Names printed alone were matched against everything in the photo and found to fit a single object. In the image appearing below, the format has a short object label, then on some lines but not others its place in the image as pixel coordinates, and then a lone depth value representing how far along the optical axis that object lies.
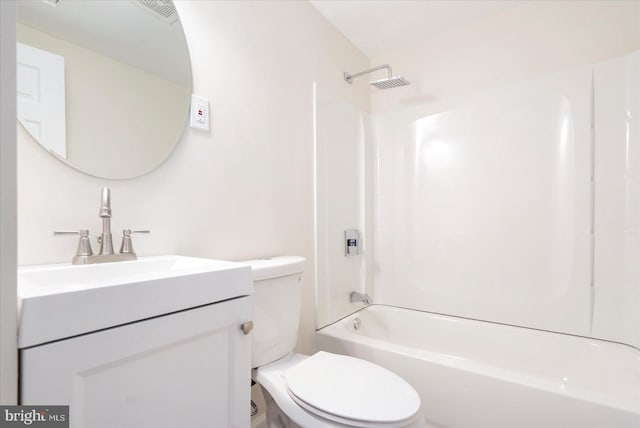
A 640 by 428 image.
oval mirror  0.87
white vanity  0.52
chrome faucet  0.88
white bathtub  1.12
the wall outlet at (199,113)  1.21
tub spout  2.06
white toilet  0.92
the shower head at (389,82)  1.82
